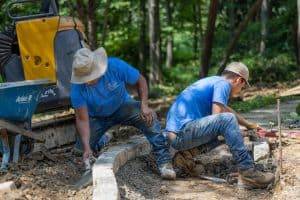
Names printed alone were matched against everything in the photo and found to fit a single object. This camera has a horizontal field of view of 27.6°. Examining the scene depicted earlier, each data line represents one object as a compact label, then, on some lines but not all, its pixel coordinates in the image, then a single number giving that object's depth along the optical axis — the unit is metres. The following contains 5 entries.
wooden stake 5.87
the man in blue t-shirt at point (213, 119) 5.82
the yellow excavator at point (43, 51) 7.18
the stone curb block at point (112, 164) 4.66
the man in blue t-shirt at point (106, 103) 5.85
